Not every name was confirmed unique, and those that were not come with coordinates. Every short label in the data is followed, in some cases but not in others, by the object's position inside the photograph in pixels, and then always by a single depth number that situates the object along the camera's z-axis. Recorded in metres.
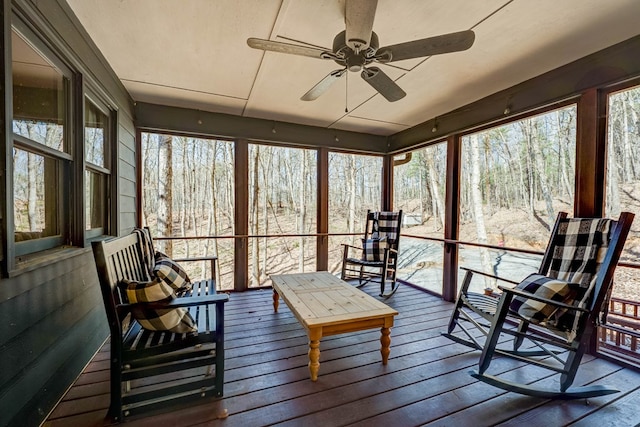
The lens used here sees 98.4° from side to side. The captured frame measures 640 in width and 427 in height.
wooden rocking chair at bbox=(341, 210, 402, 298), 3.79
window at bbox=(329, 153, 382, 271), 4.74
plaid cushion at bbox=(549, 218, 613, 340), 1.89
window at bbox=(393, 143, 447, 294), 4.10
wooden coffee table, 1.89
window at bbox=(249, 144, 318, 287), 4.30
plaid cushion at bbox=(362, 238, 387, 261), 3.94
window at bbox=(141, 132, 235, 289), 3.71
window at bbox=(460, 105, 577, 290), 2.97
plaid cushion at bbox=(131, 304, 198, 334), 1.57
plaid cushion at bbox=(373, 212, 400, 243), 4.04
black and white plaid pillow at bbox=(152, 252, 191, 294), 1.95
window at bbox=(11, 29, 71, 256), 1.42
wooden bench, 1.48
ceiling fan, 1.43
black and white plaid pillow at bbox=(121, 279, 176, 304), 1.55
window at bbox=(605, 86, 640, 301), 2.24
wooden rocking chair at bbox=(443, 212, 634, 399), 1.74
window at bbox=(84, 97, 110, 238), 2.20
